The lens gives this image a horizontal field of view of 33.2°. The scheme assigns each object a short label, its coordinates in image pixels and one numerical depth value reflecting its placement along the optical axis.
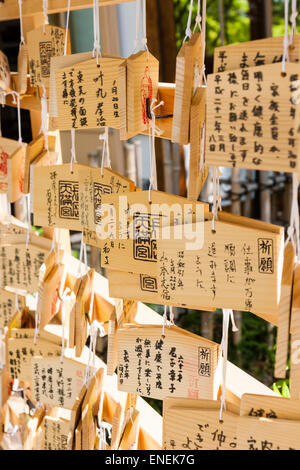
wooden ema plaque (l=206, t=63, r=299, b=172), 0.68
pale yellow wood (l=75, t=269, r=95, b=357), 1.09
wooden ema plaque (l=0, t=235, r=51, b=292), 1.24
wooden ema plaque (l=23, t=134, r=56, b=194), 1.12
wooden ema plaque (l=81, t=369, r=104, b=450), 1.14
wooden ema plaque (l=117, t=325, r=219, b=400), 0.94
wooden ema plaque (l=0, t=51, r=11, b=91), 1.17
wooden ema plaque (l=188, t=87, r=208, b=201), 0.79
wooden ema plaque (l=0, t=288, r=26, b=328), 1.33
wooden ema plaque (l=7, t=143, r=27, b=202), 1.16
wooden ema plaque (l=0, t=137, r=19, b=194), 1.20
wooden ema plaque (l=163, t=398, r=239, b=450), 0.88
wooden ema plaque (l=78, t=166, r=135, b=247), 0.95
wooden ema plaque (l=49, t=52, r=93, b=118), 0.92
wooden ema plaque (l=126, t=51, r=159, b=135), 0.85
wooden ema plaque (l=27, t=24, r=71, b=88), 1.07
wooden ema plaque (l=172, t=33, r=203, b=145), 0.77
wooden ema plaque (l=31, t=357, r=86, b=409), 1.19
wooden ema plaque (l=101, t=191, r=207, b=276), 0.86
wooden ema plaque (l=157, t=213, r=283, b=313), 0.78
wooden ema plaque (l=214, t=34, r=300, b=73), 0.67
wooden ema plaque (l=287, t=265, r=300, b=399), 0.74
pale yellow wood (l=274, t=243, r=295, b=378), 0.74
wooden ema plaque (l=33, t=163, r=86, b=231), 1.07
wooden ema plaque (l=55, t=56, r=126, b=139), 0.88
